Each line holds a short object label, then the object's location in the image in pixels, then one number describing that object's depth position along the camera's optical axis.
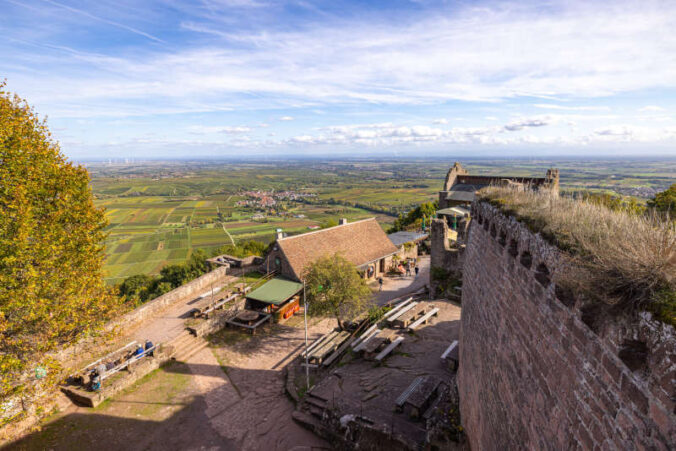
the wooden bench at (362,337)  16.91
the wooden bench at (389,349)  14.73
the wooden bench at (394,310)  18.84
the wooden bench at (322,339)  17.05
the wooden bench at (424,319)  16.88
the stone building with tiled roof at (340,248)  23.25
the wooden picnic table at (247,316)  19.61
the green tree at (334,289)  17.92
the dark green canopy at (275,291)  20.12
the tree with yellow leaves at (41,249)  10.03
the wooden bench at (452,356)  13.29
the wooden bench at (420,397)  11.28
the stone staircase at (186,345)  17.11
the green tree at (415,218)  41.99
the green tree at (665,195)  13.90
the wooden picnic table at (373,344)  15.26
